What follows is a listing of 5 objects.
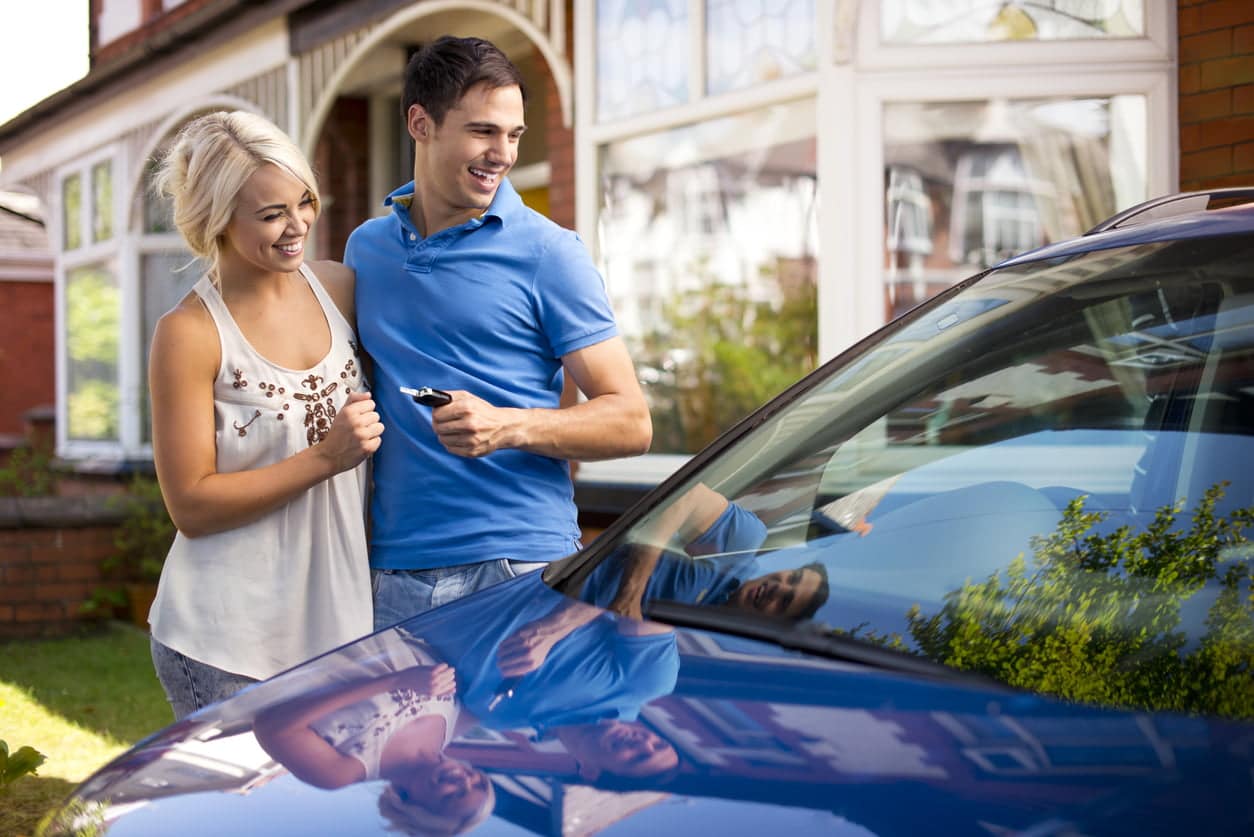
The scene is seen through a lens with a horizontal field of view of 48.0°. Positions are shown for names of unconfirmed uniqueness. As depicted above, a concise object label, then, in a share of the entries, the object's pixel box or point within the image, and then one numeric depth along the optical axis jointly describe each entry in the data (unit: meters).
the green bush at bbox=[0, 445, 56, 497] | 10.93
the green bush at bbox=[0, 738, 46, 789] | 3.88
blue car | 1.38
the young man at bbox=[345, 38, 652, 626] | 2.66
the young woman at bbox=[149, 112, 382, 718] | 2.50
